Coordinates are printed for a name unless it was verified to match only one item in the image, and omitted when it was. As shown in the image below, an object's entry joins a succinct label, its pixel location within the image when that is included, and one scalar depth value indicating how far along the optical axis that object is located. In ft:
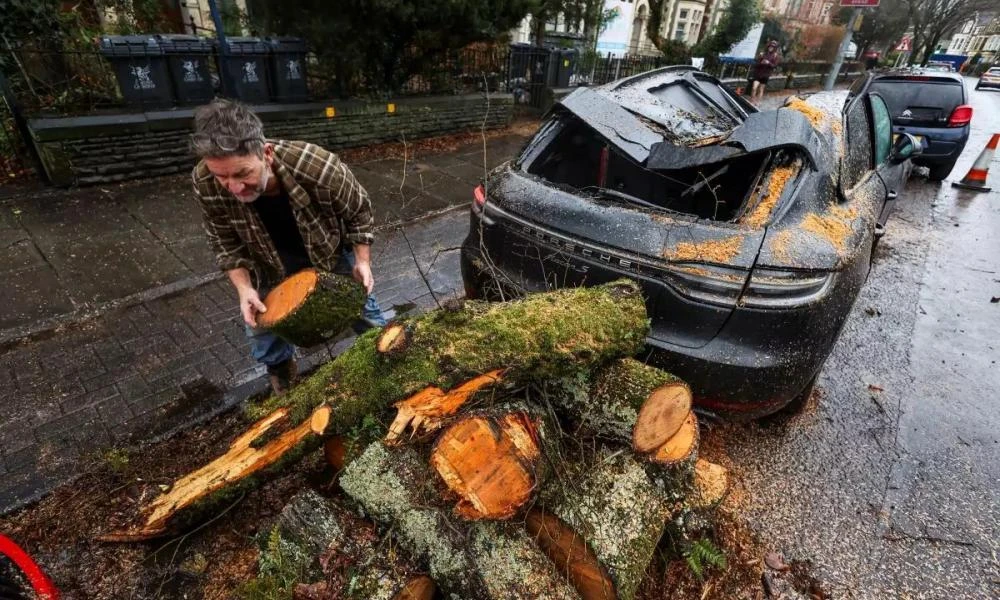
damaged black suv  7.11
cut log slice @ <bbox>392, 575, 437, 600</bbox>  5.73
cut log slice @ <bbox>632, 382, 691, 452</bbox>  6.32
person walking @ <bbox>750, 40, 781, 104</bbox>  47.62
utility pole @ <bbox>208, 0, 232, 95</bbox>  18.93
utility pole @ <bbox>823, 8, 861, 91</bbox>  39.97
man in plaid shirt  6.18
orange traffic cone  26.14
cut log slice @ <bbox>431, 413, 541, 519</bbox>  5.36
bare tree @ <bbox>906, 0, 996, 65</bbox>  92.68
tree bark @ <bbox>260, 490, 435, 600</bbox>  5.64
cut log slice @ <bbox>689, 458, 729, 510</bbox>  6.91
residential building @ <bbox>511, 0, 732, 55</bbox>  52.74
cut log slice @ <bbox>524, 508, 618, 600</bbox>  5.83
